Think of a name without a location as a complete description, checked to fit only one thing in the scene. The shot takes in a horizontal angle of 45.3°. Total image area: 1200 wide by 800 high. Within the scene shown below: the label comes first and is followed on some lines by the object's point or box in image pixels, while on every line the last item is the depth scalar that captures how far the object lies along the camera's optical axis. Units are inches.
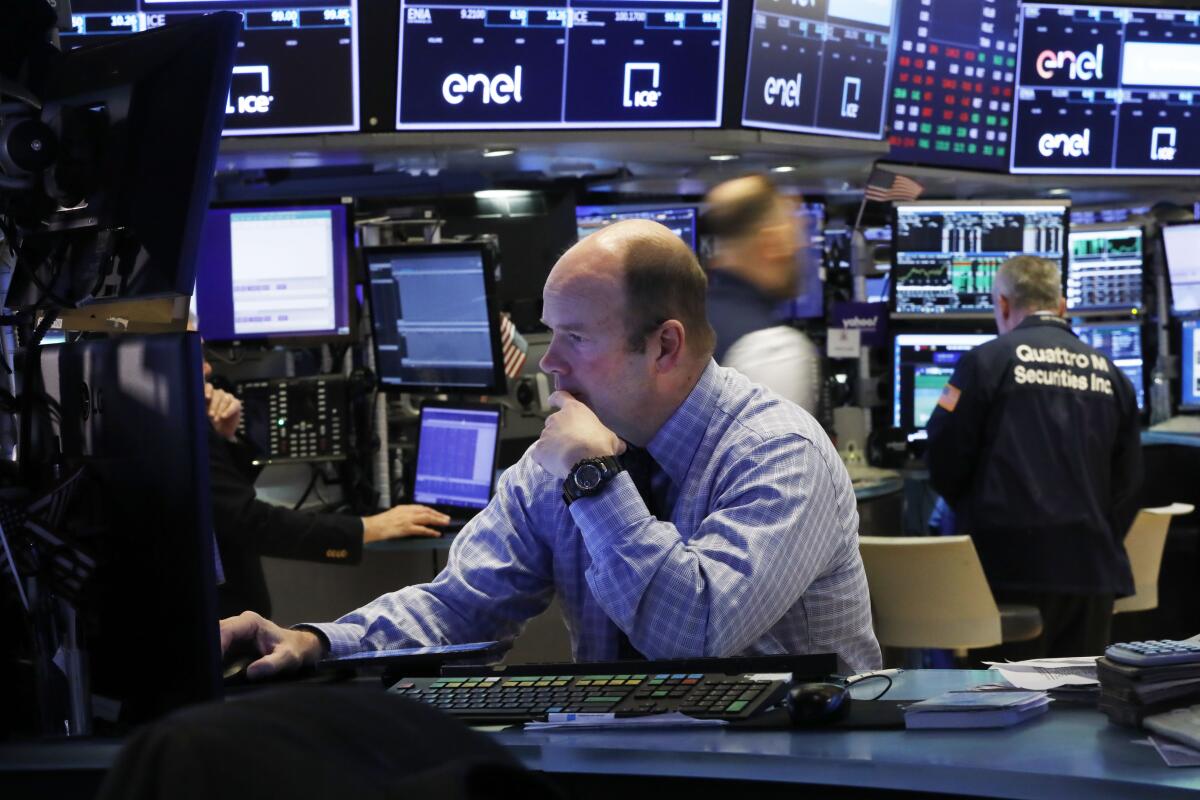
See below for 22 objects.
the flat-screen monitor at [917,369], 231.9
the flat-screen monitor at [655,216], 218.7
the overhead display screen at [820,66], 189.8
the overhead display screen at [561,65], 175.8
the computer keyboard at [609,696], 65.7
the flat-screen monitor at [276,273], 169.8
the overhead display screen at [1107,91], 236.2
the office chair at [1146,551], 189.9
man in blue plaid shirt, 77.4
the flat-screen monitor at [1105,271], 252.4
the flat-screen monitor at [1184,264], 247.6
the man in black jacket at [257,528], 143.4
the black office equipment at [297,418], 169.2
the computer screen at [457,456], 158.2
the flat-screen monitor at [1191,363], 250.4
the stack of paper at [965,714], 62.3
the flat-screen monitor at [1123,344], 254.2
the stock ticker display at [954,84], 221.5
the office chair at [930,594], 161.5
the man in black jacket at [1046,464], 180.4
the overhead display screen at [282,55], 169.5
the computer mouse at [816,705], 62.9
